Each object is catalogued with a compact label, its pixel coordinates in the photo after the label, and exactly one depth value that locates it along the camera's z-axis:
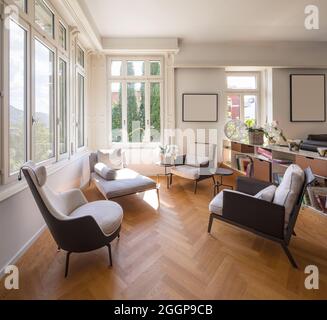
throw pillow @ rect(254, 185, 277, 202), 2.19
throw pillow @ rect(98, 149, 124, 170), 4.45
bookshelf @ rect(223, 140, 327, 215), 2.96
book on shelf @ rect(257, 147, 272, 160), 3.76
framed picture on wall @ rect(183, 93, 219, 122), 5.48
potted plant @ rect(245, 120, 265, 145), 4.19
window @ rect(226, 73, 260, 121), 5.86
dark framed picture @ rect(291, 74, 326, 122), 5.55
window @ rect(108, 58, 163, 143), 5.43
